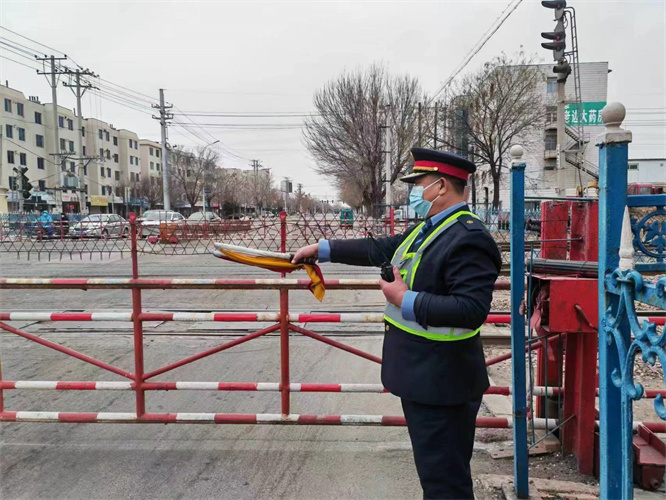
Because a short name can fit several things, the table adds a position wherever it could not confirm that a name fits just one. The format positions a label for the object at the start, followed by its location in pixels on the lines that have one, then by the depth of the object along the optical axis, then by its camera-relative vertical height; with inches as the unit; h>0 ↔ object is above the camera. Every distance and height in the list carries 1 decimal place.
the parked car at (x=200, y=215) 1344.2 +34.2
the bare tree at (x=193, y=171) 2456.9 +307.4
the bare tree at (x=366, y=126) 1215.6 +264.3
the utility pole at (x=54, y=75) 1558.8 +521.5
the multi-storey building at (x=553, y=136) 1689.2 +336.4
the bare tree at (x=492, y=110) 1130.0 +283.0
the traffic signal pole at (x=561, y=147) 599.5 +98.2
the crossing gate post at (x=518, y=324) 98.2 -21.9
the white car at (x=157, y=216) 964.9 +26.9
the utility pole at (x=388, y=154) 1061.8 +159.2
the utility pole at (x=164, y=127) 1521.0 +349.0
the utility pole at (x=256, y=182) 3297.7 +324.1
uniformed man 72.5 -15.5
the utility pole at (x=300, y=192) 4308.6 +318.7
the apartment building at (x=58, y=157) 1856.5 +350.4
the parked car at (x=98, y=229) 882.7 -2.5
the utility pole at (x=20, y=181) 1008.7 +103.0
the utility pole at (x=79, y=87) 1578.5 +486.5
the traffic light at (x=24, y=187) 1006.4 +90.5
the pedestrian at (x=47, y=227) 870.4 +2.0
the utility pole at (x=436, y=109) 1174.0 +289.5
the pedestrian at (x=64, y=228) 863.7 -0.2
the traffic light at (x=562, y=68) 515.9 +173.1
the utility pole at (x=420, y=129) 1179.0 +242.4
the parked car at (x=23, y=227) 879.2 +2.9
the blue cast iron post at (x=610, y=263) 62.9 -5.7
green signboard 1700.3 +406.7
